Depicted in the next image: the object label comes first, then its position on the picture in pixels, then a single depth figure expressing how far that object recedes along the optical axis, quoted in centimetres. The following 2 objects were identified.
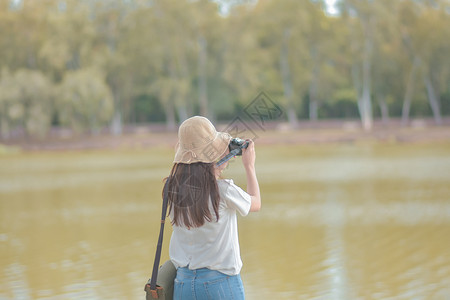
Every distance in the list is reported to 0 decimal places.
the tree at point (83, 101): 4259
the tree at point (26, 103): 4231
